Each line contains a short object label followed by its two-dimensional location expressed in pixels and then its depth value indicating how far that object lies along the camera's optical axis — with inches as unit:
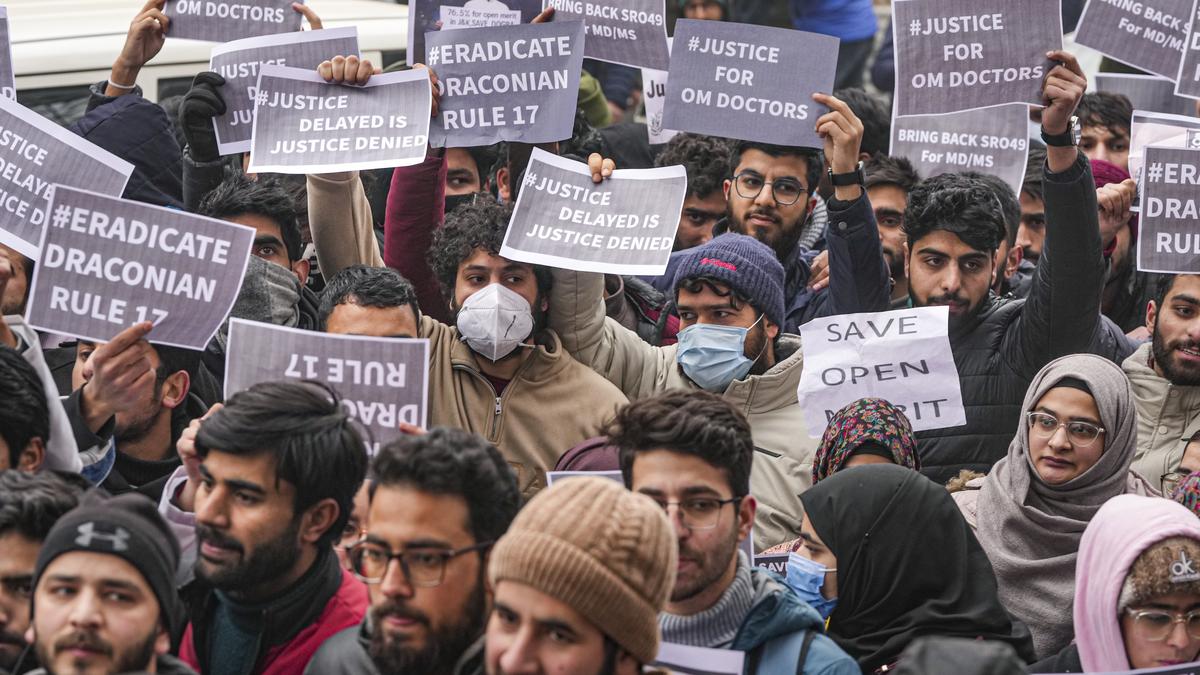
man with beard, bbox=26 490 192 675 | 139.5
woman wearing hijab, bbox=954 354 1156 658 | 203.9
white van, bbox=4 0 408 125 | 309.9
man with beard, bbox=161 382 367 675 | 164.1
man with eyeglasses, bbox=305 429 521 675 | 149.9
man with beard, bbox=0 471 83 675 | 158.4
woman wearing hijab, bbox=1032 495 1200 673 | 170.7
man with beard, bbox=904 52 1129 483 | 227.3
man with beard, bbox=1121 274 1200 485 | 233.1
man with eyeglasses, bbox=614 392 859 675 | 163.3
